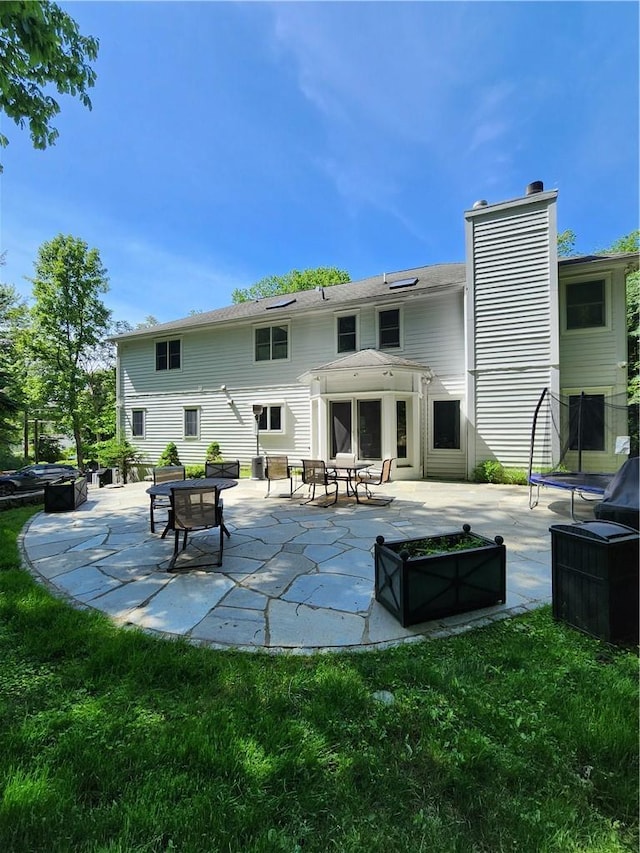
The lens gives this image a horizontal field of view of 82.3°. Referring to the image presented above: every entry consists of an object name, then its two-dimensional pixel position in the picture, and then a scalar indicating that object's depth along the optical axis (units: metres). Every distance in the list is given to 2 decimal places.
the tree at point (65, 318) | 18.55
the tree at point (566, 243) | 23.64
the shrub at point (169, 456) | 15.25
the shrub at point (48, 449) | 24.40
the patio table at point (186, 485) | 5.21
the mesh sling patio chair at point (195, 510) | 4.41
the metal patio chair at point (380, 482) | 7.74
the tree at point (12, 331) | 17.02
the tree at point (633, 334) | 10.73
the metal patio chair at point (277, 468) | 8.66
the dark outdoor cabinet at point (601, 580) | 2.68
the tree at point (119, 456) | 15.70
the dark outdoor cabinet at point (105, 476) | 13.81
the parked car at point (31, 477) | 13.89
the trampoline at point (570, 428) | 9.73
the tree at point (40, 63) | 2.86
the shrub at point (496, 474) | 9.99
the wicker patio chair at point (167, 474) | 7.04
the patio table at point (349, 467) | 7.66
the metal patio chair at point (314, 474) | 7.79
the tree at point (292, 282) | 29.42
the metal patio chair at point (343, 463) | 7.77
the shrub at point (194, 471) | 12.82
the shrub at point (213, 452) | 14.69
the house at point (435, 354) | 9.98
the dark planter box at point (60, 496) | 7.45
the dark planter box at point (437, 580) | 2.99
